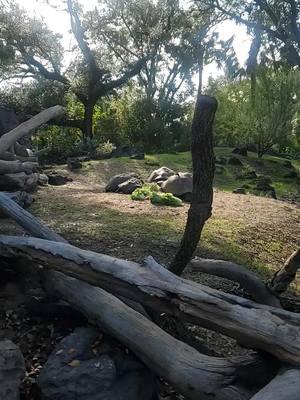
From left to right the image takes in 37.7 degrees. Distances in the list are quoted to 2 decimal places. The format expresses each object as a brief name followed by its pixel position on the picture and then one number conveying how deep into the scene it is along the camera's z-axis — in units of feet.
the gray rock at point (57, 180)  35.53
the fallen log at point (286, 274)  13.32
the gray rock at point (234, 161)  53.72
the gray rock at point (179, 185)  30.78
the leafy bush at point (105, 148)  58.79
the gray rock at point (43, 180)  32.92
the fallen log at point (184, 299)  7.57
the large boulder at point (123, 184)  32.32
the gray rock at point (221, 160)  53.74
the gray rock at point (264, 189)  38.83
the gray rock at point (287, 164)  58.44
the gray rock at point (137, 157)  52.40
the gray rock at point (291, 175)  51.53
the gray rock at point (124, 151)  55.55
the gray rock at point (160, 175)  35.04
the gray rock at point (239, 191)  38.27
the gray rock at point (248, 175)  46.78
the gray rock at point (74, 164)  44.86
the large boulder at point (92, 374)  8.75
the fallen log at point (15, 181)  25.55
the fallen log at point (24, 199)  23.43
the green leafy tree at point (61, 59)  67.92
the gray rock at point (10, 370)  8.48
